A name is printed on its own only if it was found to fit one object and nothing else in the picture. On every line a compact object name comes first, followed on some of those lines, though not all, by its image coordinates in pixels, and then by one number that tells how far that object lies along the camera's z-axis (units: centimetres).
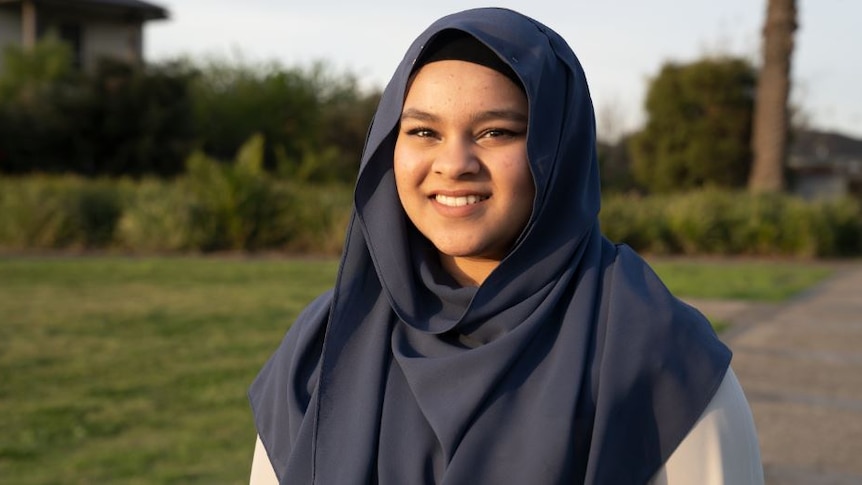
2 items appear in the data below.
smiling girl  186
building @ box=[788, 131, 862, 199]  2582
